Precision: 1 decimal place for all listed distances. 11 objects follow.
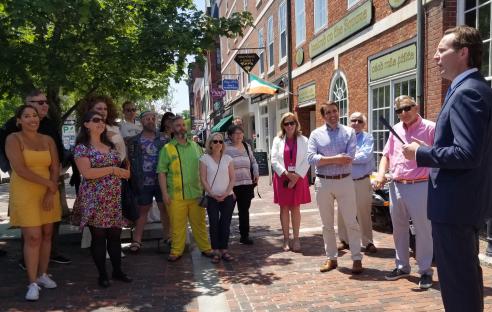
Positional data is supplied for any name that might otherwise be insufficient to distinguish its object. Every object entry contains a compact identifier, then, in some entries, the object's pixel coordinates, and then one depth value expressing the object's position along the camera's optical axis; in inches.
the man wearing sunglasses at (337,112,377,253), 217.6
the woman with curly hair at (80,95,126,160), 193.3
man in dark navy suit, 92.4
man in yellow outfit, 210.2
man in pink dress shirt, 166.1
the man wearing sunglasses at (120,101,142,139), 251.8
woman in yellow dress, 165.5
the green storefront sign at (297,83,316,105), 520.1
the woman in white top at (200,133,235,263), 214.2
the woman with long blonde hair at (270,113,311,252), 223.9
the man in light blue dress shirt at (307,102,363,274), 186.7
